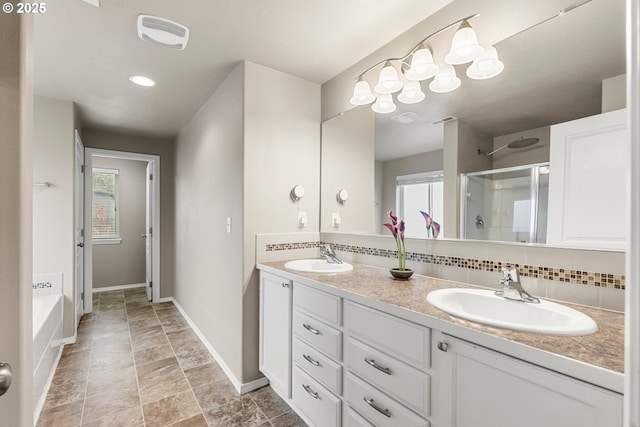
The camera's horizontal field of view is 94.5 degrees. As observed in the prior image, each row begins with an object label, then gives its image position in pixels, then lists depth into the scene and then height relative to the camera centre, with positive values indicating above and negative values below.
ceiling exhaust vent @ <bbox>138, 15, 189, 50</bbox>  1.68 +1.05
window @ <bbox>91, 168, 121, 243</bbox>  4.74 +0.00
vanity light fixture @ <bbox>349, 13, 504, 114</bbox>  1.42 +0.77
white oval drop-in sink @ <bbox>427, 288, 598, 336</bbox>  0.89 -0.37
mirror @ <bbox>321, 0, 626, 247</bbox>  1.16 +0.50
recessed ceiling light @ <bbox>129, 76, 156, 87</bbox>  2.39 +1.04
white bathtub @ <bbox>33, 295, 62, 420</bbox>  1.86 -0.98
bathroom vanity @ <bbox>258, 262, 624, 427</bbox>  0.75 -0.51
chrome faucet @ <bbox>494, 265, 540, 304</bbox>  1.18 -0.31
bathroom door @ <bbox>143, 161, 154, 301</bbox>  4.26 -0.37
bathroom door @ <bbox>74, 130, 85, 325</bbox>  3.18 -0.20
